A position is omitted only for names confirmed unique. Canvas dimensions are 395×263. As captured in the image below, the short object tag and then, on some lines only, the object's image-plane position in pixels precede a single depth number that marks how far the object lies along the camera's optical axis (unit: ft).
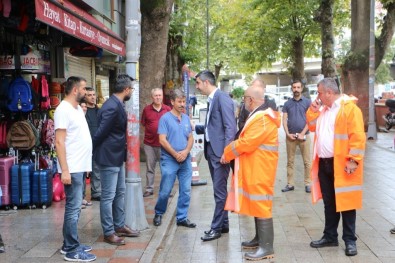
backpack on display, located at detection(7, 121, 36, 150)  26.96
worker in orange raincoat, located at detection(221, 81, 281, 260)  18.42
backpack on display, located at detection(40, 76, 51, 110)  29.58
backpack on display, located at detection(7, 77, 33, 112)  27.04
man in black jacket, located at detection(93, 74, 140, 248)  19.61
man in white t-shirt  17.60
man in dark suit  21.01
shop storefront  25.05
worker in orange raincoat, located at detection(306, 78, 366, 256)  18.79
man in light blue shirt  23.16
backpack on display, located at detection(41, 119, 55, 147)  28.84
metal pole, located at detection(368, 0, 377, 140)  63.57
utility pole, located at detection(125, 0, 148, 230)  22.31
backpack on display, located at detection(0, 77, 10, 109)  27.12
